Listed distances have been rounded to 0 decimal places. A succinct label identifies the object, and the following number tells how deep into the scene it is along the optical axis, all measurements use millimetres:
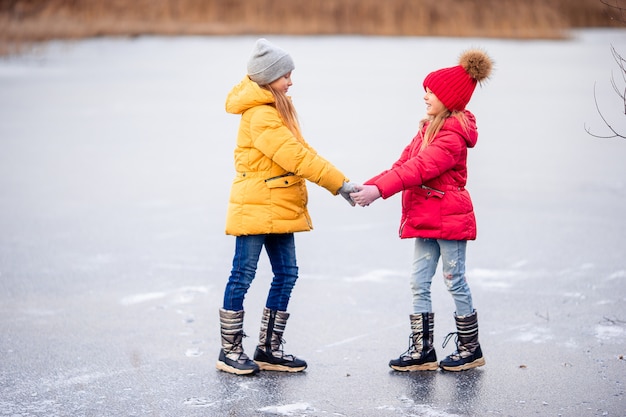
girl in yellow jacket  8594
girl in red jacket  8695
